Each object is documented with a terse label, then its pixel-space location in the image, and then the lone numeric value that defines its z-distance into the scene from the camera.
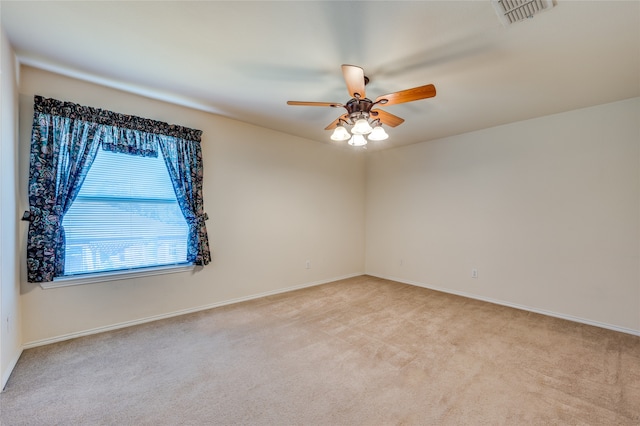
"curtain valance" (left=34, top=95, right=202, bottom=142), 2.54
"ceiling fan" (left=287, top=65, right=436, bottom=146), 2.10
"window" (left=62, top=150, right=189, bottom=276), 2.76
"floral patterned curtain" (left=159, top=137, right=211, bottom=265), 3.27
